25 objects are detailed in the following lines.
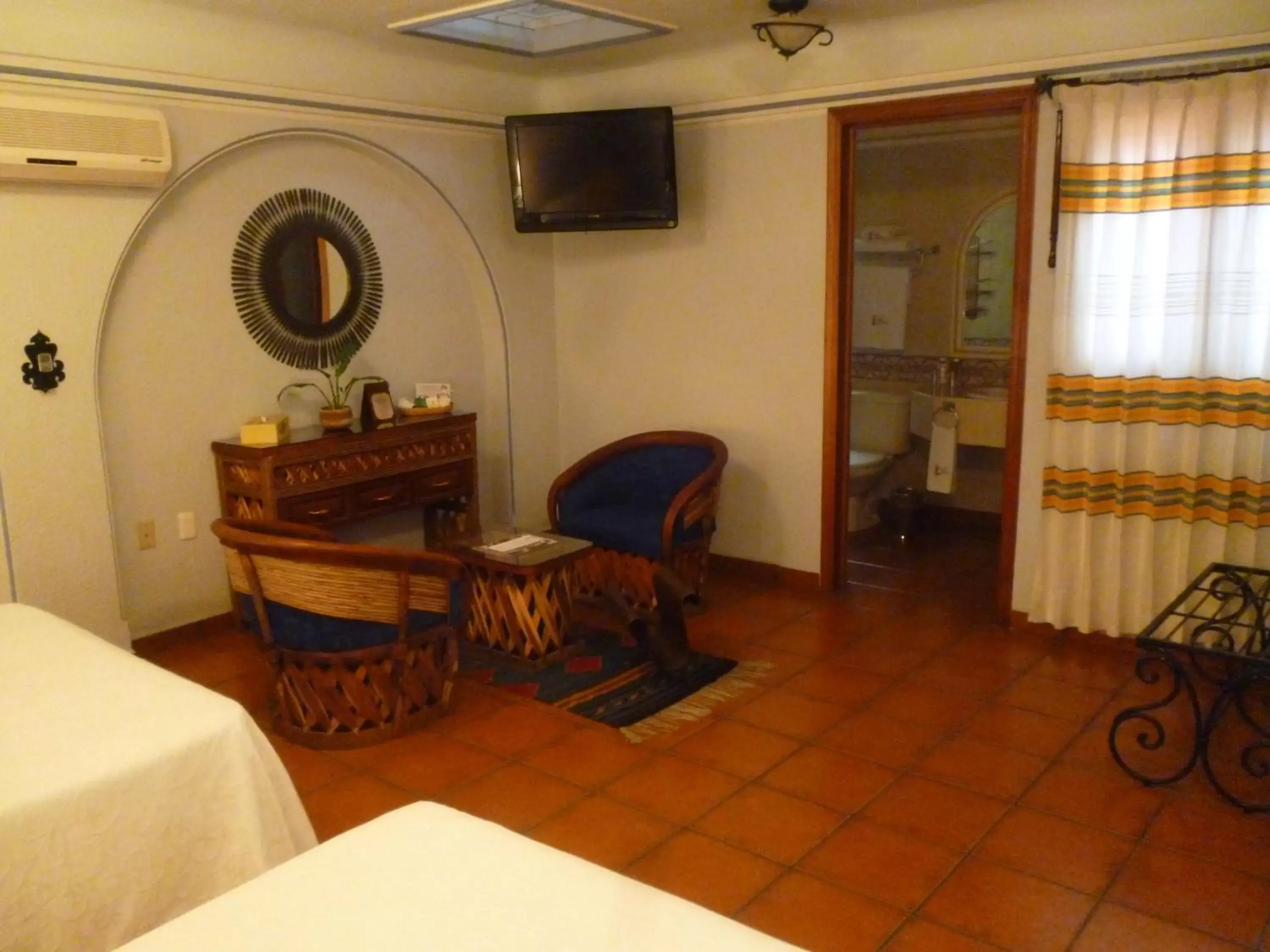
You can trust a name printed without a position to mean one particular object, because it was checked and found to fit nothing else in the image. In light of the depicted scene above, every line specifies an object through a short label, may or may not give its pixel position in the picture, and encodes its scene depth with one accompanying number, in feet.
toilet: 19.21
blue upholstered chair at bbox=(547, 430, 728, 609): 14.79
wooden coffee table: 13.07
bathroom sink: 18.16
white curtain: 11.98
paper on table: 13.37
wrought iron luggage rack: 9.76
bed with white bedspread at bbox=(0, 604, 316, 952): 6.13
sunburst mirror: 14.66
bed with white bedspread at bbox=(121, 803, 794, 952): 4.76
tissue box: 13.84
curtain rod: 11.84
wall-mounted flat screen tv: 15.92
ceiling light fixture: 13.24
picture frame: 15.25
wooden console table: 13.78
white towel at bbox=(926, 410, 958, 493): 18.48
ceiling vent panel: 12.95
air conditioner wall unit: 11.54
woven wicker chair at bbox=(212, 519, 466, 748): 10.55
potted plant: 14.79
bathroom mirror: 18.54
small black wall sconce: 12.23
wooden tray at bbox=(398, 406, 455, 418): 15.99
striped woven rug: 11.96
